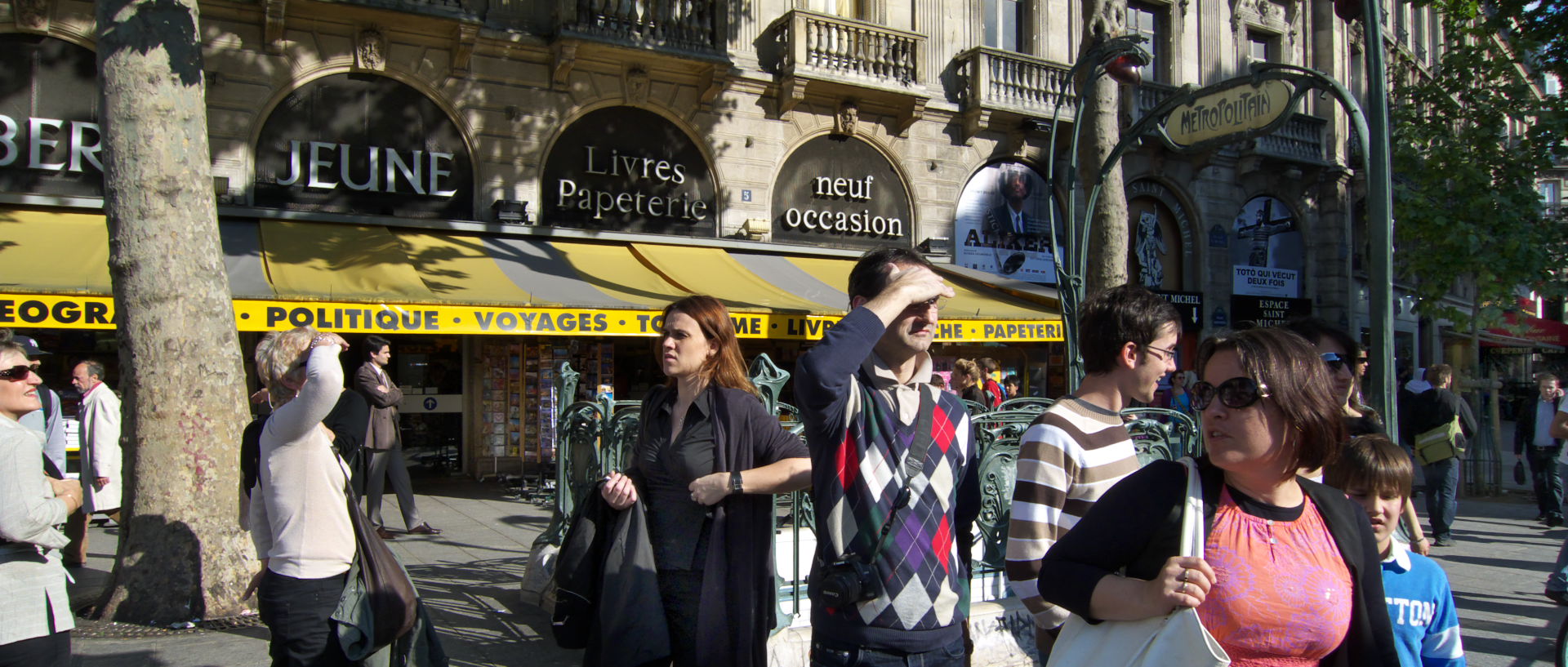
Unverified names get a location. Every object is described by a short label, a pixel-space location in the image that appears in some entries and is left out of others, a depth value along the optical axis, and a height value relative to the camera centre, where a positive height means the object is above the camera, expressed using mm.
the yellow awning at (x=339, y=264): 8938 +1097
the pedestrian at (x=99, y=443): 6934 -472
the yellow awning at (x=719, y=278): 11055 +1163
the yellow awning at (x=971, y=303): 11891 +898
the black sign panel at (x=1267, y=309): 17953 +1164
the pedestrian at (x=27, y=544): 2764 -486
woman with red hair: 2844 -340
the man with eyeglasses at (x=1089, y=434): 2275 -150
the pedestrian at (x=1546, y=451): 9258 -802
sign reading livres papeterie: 12188 +2522
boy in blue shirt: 2236 -496
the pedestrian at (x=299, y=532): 3061 -494
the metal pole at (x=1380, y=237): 4562 +636
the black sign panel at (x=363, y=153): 10633 +2500
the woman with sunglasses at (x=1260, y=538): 1733 -305
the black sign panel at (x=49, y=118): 9383 +2526
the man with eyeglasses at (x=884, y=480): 2242 -260
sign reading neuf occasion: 13766 +2531
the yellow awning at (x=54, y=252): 7887 +1090
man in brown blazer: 7566 -493
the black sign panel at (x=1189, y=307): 17312 +1150
